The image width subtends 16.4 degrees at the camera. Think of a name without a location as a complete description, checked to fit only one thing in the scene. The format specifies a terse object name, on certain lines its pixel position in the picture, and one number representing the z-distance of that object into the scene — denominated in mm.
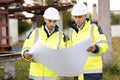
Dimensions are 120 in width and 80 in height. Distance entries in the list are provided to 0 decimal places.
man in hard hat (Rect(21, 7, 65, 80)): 4508
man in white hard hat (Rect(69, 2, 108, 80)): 4488
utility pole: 9398
